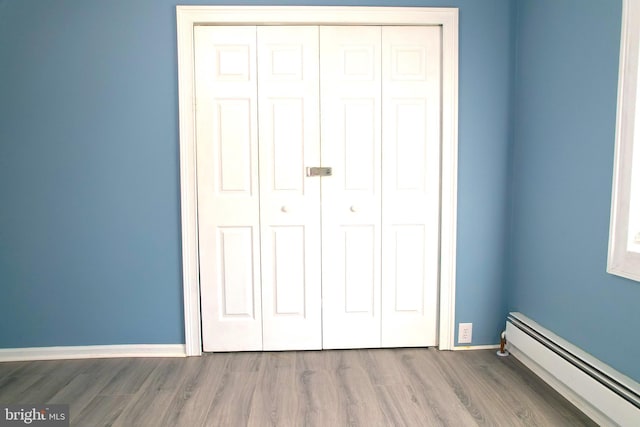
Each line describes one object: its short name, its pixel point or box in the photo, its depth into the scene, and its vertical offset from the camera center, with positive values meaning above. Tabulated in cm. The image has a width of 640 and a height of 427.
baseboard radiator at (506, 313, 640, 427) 164 -98
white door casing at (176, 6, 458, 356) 245 +39
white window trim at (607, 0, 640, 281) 167 +10
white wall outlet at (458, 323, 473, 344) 263 -108
